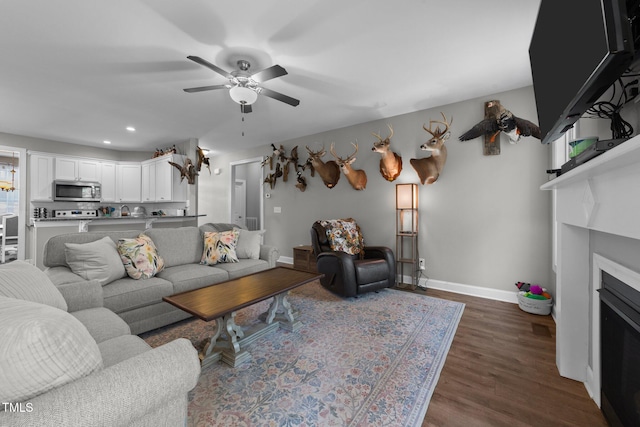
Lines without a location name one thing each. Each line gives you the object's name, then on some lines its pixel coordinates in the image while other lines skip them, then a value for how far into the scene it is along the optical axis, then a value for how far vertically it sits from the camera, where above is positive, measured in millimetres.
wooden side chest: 4145 -753
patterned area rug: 1377 -1065
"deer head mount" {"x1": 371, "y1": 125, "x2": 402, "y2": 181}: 3516 +754
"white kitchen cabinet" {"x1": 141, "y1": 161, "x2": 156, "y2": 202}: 5820 +734
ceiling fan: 2279 +1219
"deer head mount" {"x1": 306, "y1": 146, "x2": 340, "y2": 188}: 4328 +747
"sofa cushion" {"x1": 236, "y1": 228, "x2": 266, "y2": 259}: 3266 -412
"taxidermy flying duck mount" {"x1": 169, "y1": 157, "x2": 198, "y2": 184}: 4884 +824
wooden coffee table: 1718 -617
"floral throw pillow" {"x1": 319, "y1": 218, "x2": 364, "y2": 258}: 3457 -331
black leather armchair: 2949 -685
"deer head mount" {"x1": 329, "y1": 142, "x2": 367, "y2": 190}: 3968 +579
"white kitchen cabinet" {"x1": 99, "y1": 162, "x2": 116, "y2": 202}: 5789 +745
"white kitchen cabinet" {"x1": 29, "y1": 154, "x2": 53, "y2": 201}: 4891 +705
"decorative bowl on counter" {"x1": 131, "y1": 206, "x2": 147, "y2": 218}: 5957 +48
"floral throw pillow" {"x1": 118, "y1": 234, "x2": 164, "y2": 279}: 2355 -425
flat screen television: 709 +553
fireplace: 936 -291
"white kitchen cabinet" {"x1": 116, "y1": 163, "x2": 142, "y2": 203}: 5996 +730
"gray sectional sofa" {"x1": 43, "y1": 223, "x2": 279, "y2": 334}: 2061 -607
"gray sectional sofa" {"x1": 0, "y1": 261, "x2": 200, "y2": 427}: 622 -469
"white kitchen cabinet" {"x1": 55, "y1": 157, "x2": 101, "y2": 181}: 5219 +934
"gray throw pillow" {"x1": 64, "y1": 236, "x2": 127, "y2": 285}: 2105 -409
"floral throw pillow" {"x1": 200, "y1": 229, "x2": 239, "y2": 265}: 2999 -417
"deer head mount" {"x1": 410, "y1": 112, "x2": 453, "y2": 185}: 3129 +707
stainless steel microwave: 5121 +460
